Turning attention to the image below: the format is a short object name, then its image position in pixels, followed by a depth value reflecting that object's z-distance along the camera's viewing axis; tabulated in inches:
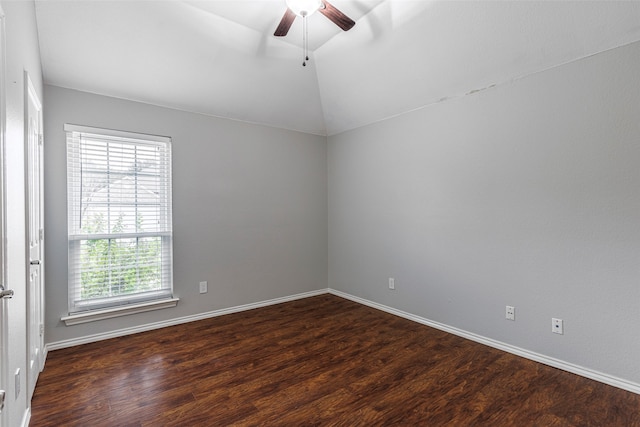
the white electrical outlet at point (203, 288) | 142.7
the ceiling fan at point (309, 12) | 84.2
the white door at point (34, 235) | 75.2
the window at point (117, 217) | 116.0
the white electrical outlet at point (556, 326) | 97.5
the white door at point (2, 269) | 49.8
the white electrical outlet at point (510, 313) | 107.8
